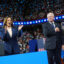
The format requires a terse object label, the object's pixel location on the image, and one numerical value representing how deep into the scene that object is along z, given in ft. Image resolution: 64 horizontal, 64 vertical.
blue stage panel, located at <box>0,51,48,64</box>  12.87
